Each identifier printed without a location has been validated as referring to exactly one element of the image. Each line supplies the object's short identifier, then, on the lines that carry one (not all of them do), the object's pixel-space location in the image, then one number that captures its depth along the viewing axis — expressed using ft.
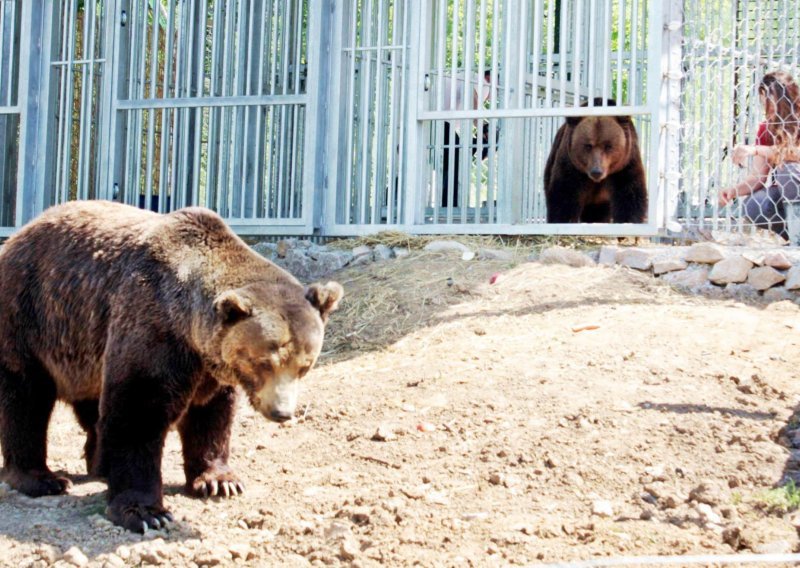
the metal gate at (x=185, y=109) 30.66
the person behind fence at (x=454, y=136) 32.27
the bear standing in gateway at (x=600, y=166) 31.07
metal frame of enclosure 27.12
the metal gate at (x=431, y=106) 27.43
